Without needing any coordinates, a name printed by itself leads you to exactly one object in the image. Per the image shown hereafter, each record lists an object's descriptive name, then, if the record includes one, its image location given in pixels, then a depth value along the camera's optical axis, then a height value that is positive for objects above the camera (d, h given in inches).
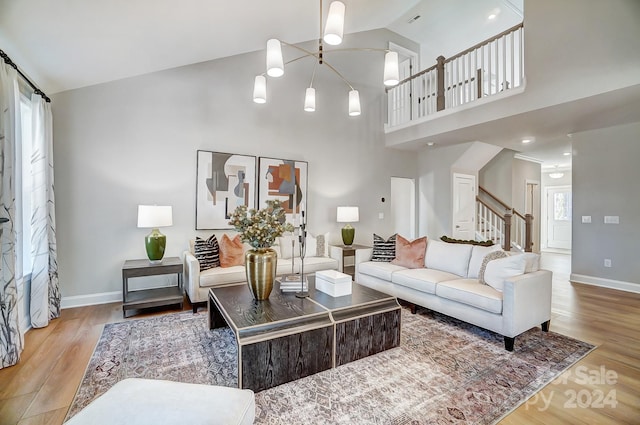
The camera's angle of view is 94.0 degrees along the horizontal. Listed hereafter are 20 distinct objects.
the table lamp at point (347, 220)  202.1 -4.4
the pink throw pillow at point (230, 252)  150.6 -19.8
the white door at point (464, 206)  236.4 +6.7
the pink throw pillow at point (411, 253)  147.5 -19.6
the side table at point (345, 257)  184.1 -27.2
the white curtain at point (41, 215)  113.5 -1.1
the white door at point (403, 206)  262.5 +7.1
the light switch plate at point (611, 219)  180.4 -2.6
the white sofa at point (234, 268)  133.8 -28.2
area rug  69.6 -45.6
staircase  239.8 -7.7
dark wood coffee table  76.5 -33.3
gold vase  97.6 -18.9
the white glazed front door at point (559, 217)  355.9 -3.1
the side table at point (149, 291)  127.6 -37.6
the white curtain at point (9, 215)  86.4 -0.9
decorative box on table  103.7 -24.9
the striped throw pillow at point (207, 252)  144.4 -19.5
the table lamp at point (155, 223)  134.9 -4.8
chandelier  78.0 +47.6
